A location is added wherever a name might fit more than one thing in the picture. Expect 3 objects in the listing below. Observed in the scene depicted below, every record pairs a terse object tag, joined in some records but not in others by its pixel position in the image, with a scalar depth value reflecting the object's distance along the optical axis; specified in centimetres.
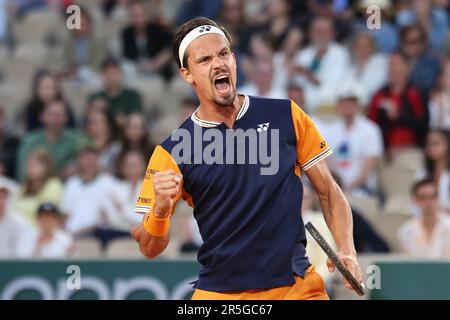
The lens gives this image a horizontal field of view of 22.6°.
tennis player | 546
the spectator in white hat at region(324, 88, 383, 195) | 1091
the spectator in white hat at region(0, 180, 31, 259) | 1066
